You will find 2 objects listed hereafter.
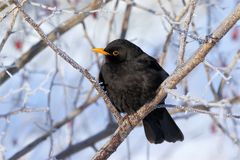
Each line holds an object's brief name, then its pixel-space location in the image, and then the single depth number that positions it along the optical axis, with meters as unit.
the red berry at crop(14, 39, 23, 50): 11.53
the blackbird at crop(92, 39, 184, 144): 7.50
